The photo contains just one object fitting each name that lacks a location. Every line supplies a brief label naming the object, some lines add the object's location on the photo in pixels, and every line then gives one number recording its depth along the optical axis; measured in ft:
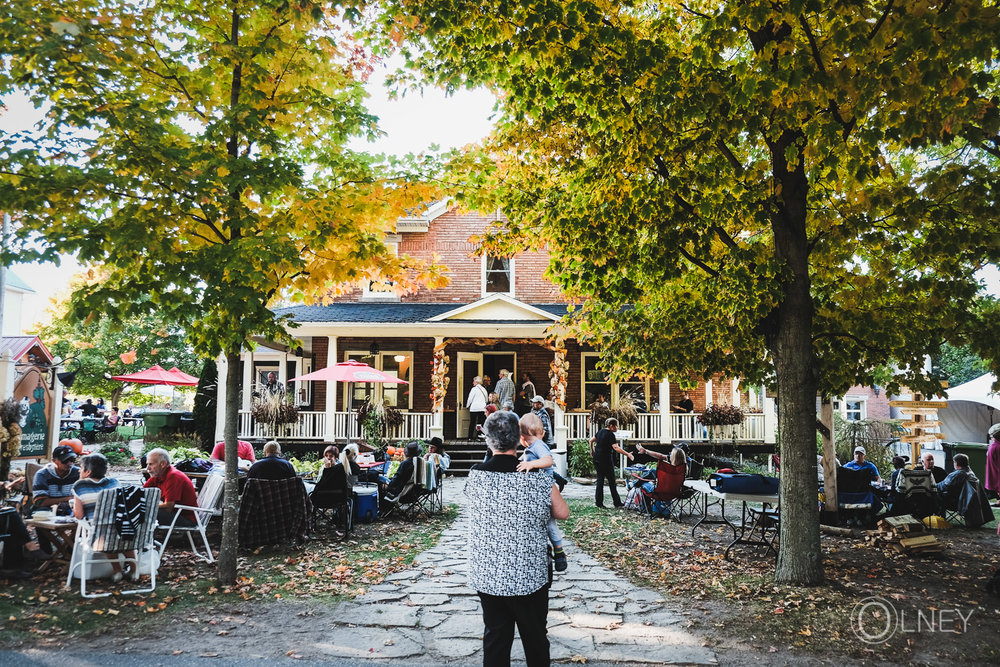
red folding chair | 35.12
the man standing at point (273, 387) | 65.77
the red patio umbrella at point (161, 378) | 69.92
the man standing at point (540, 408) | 40.27
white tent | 85.05
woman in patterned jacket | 11.23
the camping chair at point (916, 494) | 35.63
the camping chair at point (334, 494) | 30.86
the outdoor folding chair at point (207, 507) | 25.26
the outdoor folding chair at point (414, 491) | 35.29
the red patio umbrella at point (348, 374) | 53.06
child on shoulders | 16.94
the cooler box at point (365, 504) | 34.73
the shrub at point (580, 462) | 55.21
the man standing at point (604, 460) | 40.11
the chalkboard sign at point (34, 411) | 44.62
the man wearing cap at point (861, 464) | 36.11
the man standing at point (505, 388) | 53.57
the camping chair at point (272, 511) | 26.91
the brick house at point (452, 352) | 59.77
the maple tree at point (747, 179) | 17.51
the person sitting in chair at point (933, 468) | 38.99
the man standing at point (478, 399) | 56.75
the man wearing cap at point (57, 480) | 26.71
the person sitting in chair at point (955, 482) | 37.04
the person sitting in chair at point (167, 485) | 24.83
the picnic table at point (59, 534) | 22.56
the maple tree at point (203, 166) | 18.04
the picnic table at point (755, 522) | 27.22
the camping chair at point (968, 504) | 36.50
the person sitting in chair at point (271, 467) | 28.02
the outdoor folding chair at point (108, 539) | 20.90
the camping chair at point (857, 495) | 34.76
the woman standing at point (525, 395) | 51.27
